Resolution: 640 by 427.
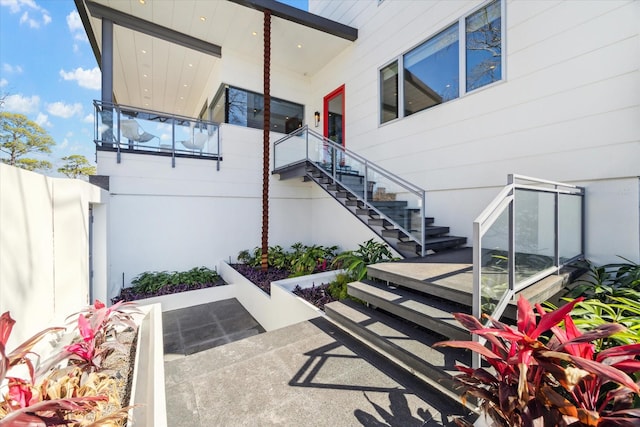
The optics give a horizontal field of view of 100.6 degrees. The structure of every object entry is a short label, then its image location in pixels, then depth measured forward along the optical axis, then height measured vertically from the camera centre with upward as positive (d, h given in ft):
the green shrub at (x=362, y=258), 14.71 -2.91
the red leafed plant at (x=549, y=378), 4.18 -2.95
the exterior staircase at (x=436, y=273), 7.32 -2.33
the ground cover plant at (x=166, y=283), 18.76 -5.57
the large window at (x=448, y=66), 14.90 +9.45
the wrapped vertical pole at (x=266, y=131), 20.17 +6.26
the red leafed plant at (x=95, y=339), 6.40 -3.32
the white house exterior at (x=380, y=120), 11.14 +5.26
